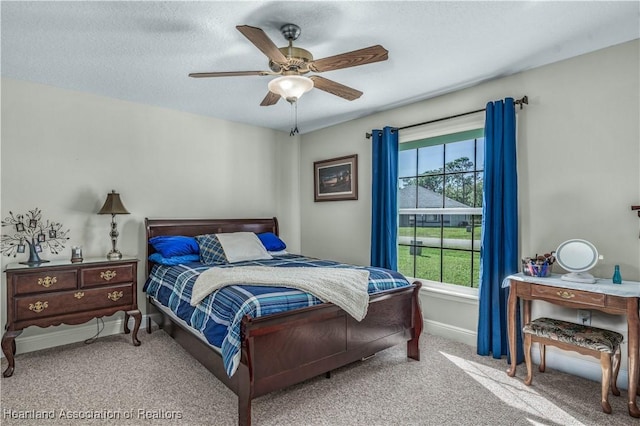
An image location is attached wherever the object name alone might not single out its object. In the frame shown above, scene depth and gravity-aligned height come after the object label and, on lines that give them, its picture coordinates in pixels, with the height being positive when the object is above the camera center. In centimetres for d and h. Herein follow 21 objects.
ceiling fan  207 +95
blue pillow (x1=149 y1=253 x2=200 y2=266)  352 -45
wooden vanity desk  214 -55
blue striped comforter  207 -58
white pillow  367 -35
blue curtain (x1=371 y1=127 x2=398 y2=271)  389 +18
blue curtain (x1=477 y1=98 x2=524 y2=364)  295 -10
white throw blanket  242 -48
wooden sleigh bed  204 -88
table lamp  343 +4
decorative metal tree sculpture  314 -20
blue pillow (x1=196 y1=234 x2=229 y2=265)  362 -38
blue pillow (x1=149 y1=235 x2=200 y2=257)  358 -32
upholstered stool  218 -82
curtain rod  294 +97
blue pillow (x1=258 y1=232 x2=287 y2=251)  433 -34
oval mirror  246 -30
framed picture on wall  451 +49
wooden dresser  275 -68
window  349 +9
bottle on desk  237 -41
